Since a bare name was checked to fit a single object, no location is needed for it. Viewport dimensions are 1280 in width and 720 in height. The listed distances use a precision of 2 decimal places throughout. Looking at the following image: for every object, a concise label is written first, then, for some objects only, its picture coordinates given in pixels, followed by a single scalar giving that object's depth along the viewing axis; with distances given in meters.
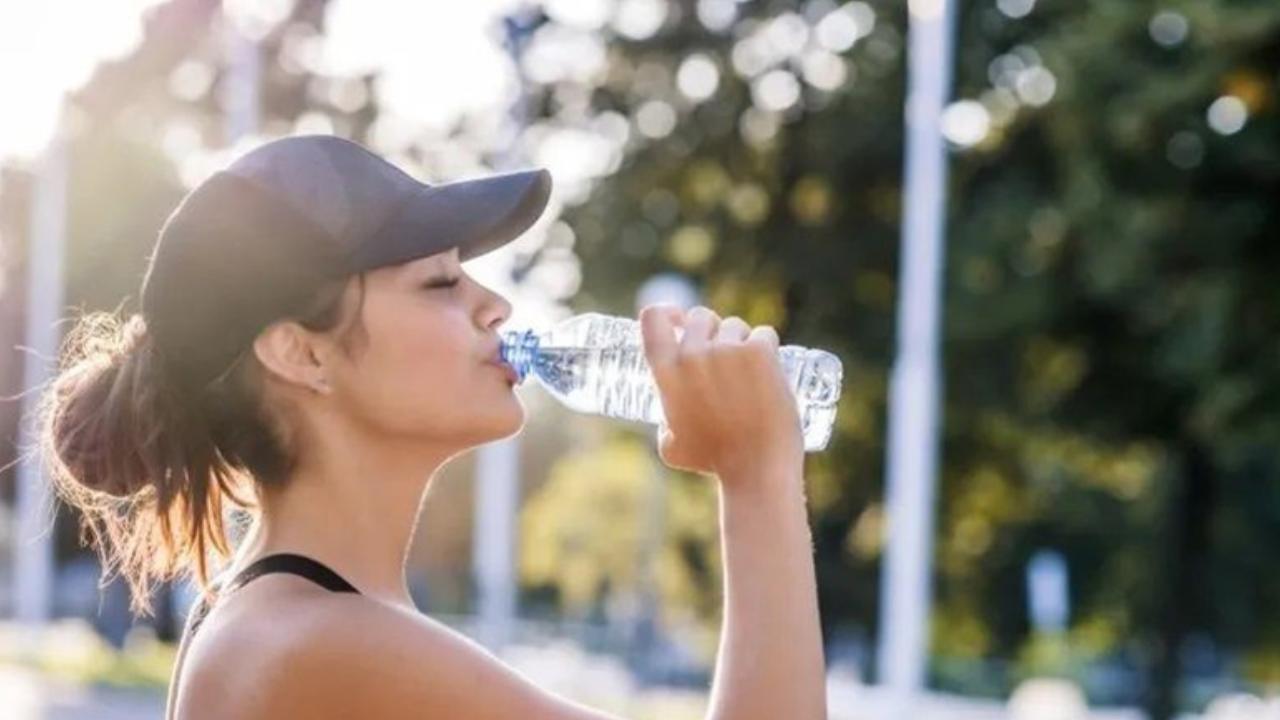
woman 2.14
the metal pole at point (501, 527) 23.56
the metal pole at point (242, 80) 27.45
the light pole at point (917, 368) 18.67
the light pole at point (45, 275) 34.22
